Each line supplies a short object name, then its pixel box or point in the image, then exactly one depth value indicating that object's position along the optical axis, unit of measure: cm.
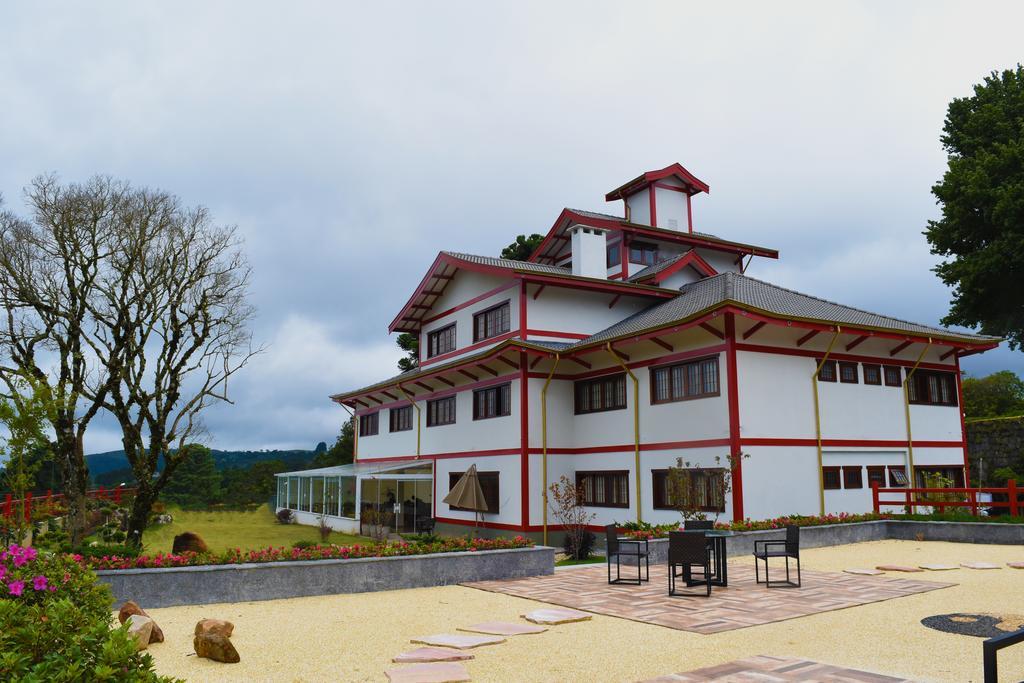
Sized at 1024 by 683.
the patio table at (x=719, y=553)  1192
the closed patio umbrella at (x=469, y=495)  2308
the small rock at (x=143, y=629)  801
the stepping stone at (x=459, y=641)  806
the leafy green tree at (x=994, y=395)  4088
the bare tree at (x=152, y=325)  2448
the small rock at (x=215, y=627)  765
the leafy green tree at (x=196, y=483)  4916
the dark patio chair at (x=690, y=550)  1090
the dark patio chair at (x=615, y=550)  1250
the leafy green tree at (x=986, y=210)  3003
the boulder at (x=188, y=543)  2031
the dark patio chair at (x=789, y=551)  1166
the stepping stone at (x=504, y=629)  872
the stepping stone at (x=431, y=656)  743
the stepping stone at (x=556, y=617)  937
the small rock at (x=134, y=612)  835
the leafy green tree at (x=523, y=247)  4303
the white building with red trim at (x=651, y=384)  1900
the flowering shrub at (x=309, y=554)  1100
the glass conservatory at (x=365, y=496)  2872
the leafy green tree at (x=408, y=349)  4891
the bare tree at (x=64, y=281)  2400
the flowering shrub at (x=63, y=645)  377
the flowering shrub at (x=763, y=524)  1600
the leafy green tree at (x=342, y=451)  5056
